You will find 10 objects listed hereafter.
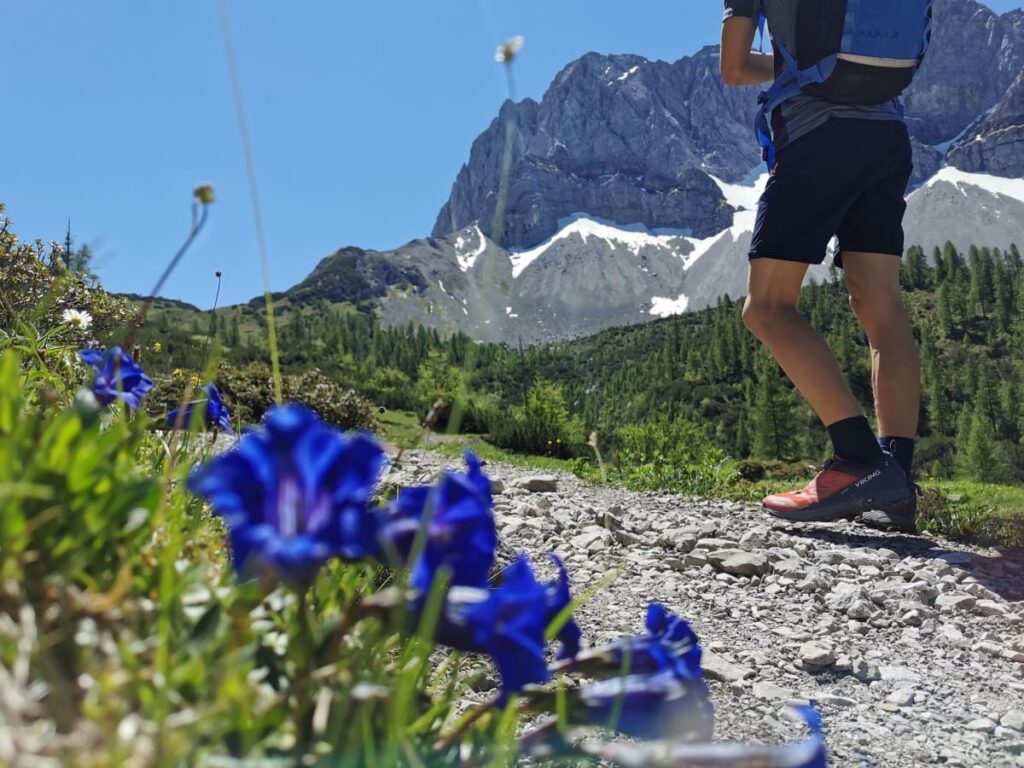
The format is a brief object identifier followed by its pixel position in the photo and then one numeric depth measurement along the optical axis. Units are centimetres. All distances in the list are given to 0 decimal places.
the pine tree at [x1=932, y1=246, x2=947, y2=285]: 10188
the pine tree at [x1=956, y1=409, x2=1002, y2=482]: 5638
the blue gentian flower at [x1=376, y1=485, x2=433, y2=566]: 78
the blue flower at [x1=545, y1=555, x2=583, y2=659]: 90
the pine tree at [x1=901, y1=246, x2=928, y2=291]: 10299
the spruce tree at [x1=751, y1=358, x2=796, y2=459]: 5612
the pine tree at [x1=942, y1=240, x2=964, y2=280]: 9867
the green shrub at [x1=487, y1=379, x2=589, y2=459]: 1545
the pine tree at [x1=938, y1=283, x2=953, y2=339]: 8981
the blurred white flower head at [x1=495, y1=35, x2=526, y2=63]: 113
